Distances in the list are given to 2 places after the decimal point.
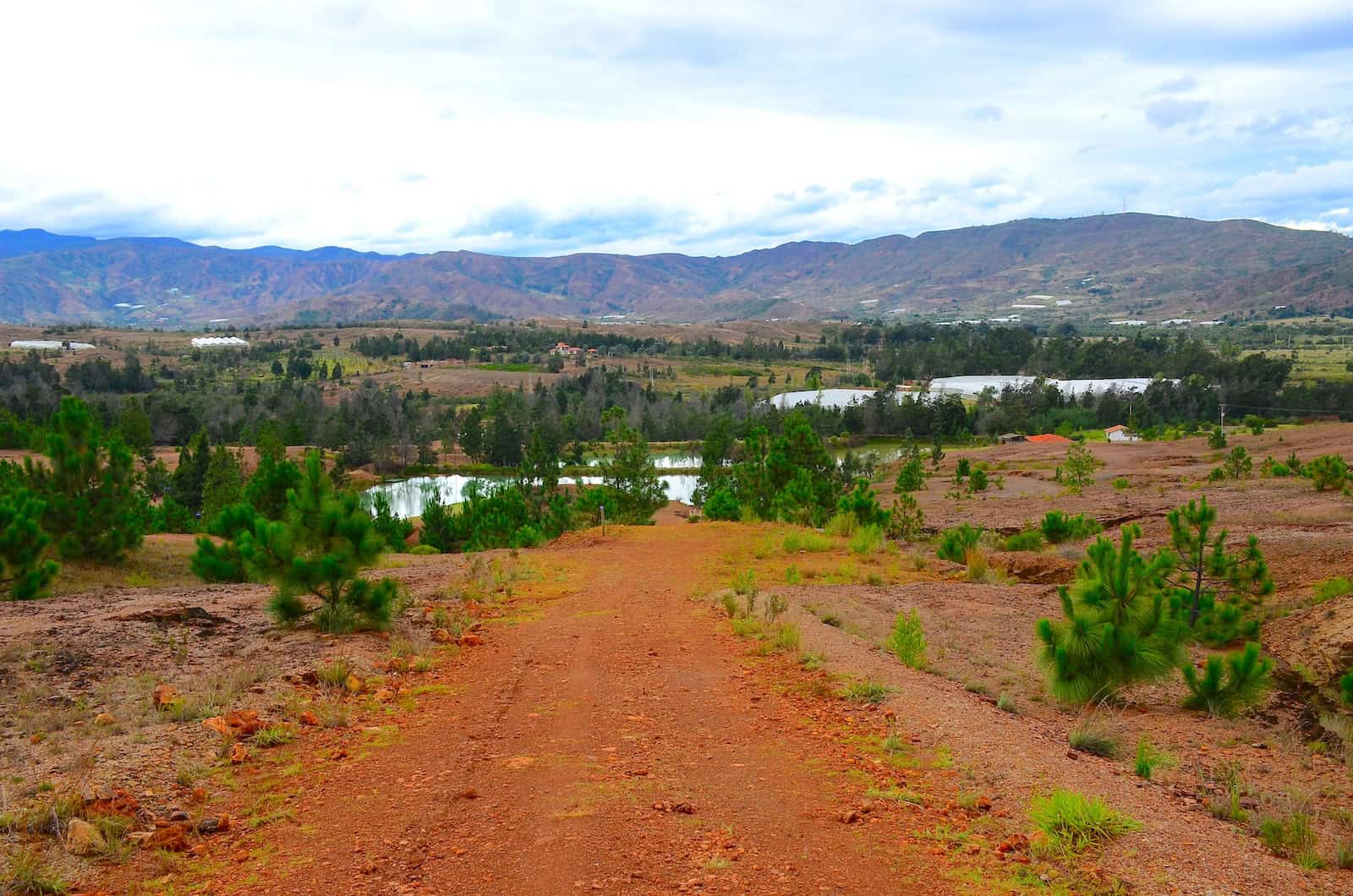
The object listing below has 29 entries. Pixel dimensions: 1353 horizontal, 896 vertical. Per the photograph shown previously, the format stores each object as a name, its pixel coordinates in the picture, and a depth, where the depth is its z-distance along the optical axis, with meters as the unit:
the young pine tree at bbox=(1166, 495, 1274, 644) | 12.04
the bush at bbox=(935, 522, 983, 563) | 19.41
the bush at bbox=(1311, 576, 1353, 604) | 12.48
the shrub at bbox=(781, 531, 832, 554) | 19.23
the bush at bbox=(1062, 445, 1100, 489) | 38.50
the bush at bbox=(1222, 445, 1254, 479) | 34.75
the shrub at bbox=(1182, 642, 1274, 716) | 9.13
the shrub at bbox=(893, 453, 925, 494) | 37.47
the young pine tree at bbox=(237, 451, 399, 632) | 10.30
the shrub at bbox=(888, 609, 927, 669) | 9.84
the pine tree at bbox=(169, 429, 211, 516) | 52.03
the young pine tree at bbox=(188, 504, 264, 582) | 16.44
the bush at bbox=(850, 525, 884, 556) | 19.25
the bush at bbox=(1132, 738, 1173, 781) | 6.62
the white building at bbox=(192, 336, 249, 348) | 160.75
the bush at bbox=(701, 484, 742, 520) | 29.69
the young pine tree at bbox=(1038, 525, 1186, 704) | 9.14
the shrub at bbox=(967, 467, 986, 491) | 37.66
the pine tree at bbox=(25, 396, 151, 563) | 18.84
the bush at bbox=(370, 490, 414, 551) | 27.78
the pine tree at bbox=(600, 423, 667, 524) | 29.80
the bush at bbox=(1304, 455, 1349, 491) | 25.51
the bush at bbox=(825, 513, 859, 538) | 21.83
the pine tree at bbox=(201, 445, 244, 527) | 39.72
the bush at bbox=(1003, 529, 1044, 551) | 21.17
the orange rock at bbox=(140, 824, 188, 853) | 5.00
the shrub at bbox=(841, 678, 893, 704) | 7.92
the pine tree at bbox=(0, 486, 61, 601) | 14.36
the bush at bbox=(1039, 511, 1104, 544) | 21.36
